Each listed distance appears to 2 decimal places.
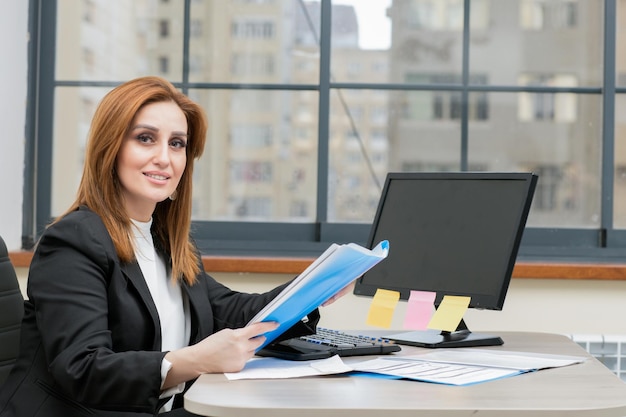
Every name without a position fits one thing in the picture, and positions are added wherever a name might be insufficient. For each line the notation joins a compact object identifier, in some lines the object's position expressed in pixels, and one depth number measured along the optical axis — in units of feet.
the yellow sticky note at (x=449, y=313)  10.47
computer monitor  10.64
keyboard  10.03
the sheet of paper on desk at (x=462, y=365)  9.40
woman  9.41
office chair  10.48
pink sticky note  10.68
